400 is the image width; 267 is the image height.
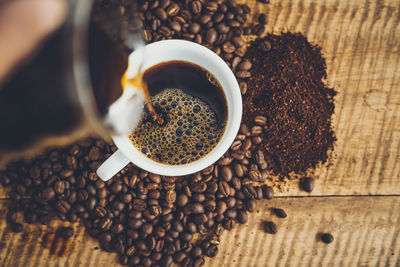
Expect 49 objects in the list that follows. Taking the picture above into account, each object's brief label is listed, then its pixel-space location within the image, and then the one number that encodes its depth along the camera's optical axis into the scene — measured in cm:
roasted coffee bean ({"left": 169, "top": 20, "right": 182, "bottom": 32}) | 50
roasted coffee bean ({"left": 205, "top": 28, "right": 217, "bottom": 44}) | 50
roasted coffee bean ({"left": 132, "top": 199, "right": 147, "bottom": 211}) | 49
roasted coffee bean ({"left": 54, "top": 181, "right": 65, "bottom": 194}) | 49
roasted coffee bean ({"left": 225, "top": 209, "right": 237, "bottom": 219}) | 50
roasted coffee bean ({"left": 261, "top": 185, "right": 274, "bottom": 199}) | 50
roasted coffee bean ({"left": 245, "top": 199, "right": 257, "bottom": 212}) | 50
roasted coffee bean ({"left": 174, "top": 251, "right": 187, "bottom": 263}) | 50
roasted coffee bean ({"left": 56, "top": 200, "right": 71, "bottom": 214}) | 50
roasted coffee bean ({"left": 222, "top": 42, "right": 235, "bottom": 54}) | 50
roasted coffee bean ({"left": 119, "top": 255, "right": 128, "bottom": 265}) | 50
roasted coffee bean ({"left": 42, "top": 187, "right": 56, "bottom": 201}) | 49
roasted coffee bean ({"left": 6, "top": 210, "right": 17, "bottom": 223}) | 50
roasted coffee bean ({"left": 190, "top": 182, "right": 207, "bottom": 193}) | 49
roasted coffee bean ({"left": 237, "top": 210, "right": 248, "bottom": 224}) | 50
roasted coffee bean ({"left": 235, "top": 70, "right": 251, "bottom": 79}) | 50
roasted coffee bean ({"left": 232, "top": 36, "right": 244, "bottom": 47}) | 50
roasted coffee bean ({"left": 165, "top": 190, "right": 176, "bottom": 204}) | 49
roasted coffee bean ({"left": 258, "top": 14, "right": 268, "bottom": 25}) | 51
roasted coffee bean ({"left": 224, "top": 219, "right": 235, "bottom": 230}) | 50
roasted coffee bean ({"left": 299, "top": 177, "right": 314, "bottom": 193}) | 50
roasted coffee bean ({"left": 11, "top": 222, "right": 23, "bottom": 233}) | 50
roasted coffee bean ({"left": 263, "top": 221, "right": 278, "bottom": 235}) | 50
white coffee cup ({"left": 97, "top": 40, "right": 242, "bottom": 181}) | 44
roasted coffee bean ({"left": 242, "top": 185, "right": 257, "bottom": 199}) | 50
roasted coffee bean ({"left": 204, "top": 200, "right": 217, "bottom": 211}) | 49
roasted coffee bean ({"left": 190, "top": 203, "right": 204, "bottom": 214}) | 49
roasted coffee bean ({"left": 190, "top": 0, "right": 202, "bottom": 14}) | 50
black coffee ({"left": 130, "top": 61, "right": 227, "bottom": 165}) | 46
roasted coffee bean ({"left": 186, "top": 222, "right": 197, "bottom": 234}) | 49
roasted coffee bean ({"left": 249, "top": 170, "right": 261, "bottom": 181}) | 50
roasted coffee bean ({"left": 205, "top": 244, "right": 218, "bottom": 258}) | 50
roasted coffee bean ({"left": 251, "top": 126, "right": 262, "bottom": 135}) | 50
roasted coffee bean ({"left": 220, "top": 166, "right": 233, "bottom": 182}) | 49
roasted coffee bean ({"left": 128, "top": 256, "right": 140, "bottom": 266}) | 50
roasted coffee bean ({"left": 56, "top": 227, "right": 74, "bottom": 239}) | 50
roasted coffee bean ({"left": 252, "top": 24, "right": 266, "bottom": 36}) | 51
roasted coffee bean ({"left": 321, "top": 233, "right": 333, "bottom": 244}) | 50
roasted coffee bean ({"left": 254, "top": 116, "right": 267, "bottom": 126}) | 50
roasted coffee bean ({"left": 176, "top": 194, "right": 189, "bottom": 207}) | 49
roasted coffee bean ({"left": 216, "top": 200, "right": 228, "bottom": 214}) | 49
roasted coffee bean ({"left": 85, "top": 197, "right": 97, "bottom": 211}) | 49
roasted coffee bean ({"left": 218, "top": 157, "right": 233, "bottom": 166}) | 49
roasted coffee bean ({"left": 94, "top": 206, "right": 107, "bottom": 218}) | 49
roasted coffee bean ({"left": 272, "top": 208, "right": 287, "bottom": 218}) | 50
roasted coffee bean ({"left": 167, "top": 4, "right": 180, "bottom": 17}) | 50
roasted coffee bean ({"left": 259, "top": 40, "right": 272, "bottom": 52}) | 50
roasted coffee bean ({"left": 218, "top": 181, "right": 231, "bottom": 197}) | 49
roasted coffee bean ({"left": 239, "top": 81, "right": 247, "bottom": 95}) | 49
